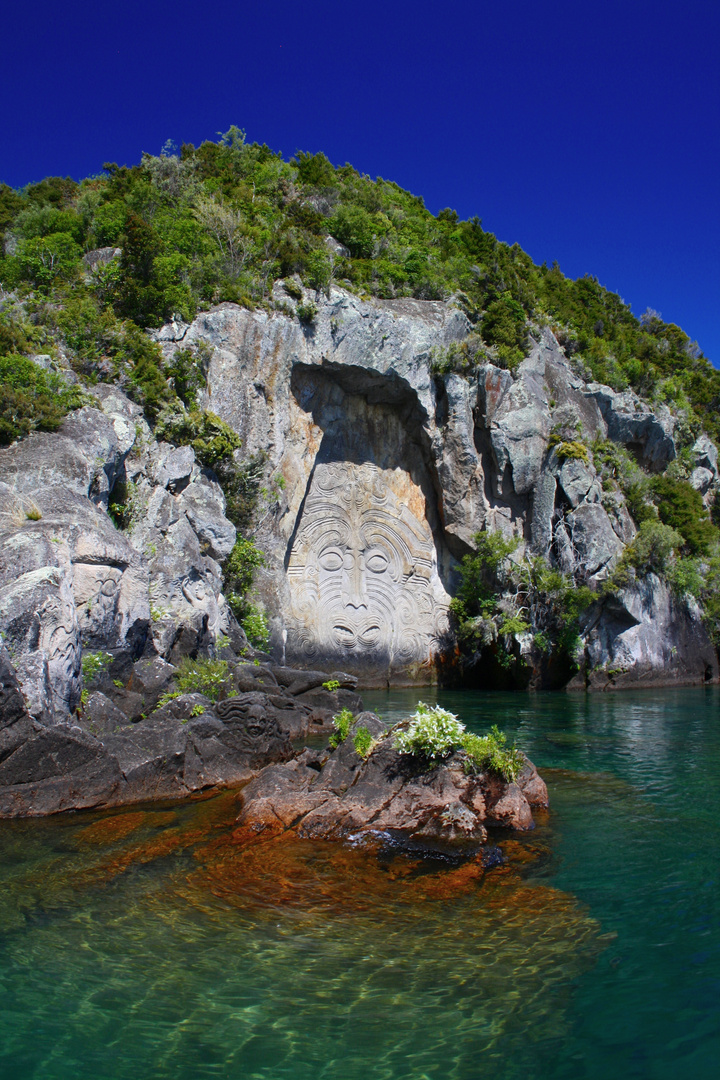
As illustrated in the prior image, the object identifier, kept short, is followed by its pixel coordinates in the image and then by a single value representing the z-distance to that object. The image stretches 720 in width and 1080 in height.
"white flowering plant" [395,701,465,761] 8.80
